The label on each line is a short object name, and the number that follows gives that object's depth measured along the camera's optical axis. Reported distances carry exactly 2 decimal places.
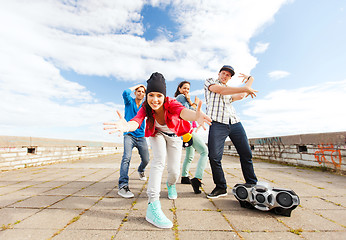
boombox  2.15
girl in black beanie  2.04
